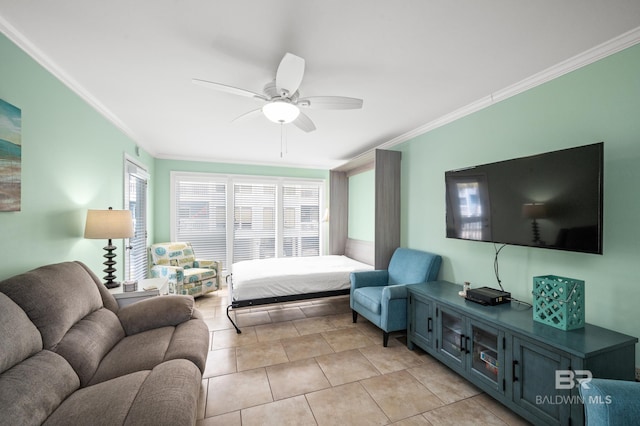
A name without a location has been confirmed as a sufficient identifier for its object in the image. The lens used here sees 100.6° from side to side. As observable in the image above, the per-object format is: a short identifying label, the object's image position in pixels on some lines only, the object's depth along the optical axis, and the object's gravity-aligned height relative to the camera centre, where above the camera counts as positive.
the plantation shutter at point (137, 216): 3.66 -0.09
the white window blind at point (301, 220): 6.01 -0.19
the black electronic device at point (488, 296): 2.23 -0.72
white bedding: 3.26 -0.86
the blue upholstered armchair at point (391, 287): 2.86 -0.91
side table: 2.46 -0.80
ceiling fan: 1.85 +0.90
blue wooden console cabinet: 1.53 -0.96
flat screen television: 1.74 +0.10
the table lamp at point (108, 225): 2.42 -0.13
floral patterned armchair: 4.06 -0.97
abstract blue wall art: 1.64 +0.35
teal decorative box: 1.74 -0.60
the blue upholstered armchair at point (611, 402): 1.09 -0.79
